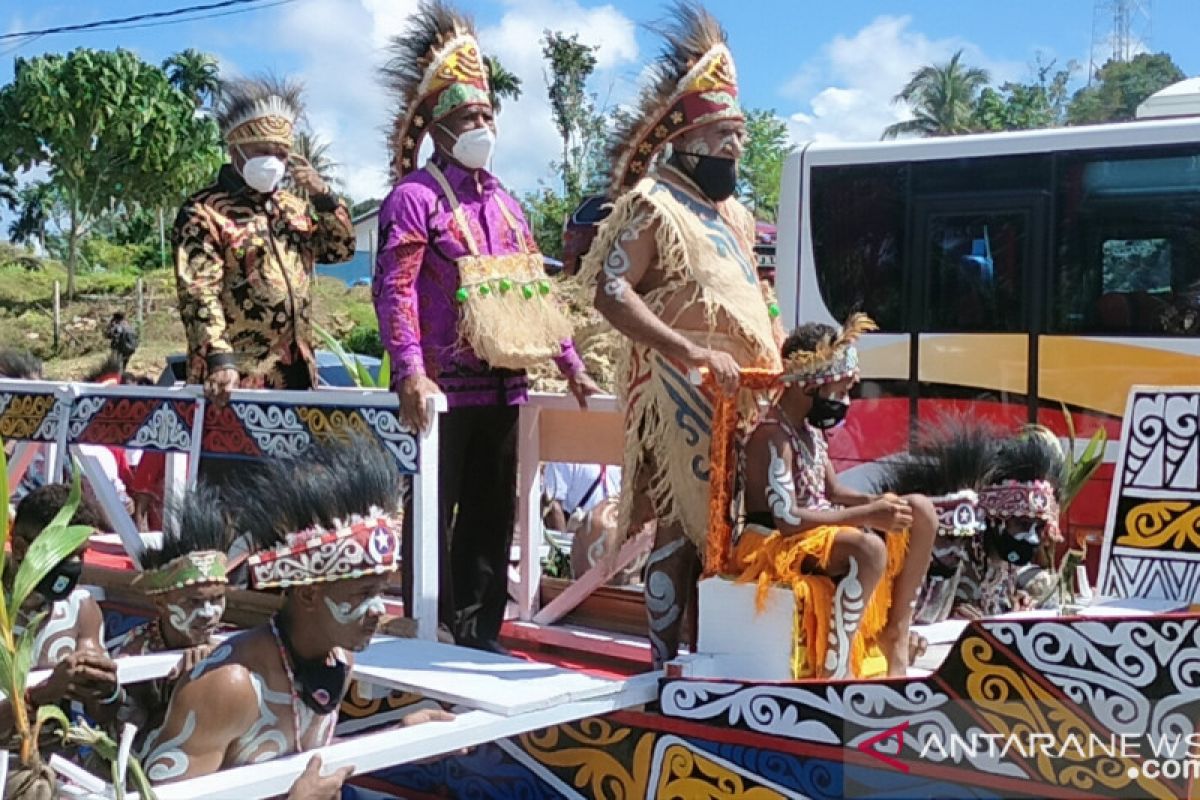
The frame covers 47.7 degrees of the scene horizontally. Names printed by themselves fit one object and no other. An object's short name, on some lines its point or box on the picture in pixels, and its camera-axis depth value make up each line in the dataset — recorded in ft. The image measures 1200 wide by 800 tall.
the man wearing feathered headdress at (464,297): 12.98
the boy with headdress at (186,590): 11.05
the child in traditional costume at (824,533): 10.69
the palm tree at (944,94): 123.85
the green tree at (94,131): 88.89
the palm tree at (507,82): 107.20
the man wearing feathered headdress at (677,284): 11.75
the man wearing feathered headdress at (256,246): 15.24
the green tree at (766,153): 101.04
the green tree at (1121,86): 107.14
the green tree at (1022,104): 126.21
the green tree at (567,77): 101.30
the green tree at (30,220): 133.69
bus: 24.50
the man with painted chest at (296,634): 8.68
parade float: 8.84
